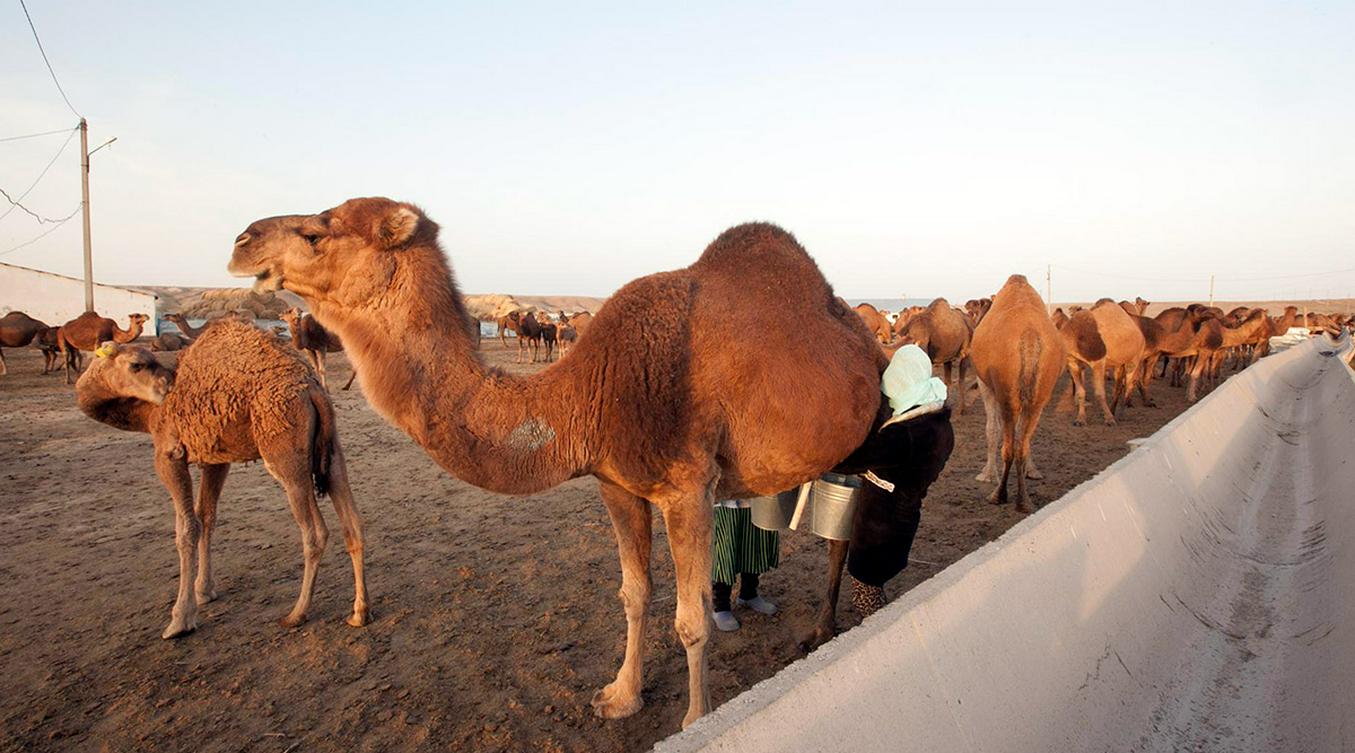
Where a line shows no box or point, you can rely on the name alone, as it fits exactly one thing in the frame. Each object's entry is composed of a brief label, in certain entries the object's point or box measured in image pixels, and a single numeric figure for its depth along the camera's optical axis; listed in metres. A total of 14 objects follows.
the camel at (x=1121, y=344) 13.43
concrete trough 1.92
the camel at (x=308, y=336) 16.23
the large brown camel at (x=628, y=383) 2.73
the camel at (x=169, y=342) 16.61
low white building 26.45
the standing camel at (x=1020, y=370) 7.03
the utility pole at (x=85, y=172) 21.44
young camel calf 4.46
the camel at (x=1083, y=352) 12.84
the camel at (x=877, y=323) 19.86
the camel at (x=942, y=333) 13.83
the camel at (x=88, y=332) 17.75
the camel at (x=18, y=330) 19.05
